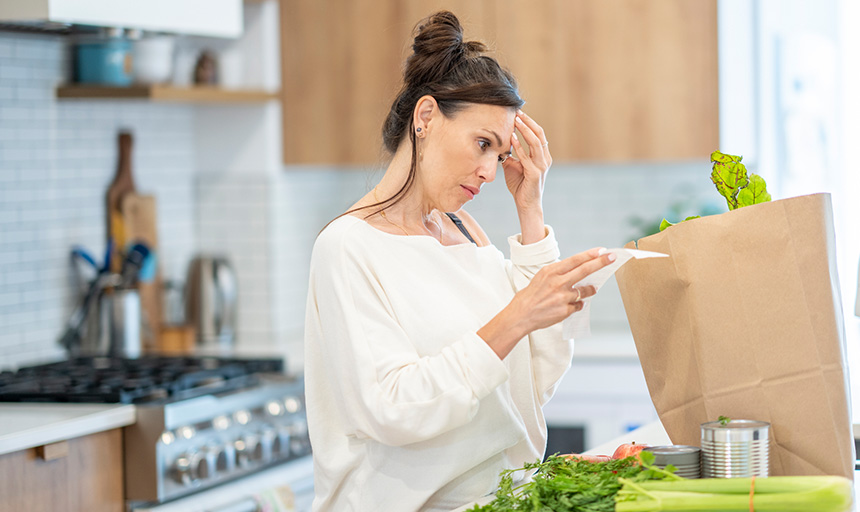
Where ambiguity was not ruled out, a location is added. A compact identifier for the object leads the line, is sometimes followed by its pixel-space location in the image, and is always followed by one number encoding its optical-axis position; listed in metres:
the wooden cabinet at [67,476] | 3.39
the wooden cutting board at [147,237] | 4.71
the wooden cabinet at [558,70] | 4.63
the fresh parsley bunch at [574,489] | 2.51
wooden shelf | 4.31
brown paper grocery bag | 2.62
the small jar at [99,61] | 4.38
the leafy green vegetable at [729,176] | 2.70
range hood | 3.71
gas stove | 3.67
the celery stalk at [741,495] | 2.45
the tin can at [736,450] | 2.57
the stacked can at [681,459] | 2.57
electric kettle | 5.03
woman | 2.70
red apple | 2.75
